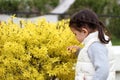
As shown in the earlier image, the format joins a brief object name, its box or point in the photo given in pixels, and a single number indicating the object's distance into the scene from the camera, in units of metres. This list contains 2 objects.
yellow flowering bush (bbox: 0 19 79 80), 4.64
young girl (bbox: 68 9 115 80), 4.34
